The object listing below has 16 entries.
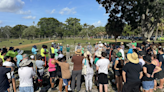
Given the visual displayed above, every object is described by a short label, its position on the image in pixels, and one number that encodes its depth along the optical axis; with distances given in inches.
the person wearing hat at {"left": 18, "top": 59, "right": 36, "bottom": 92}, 130.9
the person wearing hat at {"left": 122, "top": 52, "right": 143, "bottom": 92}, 128.1
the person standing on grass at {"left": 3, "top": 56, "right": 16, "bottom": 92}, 158.3
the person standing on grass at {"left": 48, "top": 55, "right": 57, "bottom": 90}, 183.3
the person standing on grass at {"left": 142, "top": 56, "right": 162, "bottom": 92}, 135.9
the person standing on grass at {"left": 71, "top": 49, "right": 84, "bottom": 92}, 179.8
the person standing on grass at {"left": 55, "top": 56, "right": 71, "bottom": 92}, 169.3
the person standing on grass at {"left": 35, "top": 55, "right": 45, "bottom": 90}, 189.9
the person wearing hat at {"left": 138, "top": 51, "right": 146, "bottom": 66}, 169.3
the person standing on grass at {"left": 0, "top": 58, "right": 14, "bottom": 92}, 130.2
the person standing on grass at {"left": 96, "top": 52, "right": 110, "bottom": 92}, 162.1
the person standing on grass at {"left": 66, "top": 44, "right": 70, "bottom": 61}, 388.5
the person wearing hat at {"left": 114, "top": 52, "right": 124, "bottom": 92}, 168.2
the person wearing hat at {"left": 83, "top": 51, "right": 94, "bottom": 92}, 181.8
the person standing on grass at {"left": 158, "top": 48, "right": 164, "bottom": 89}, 182.9
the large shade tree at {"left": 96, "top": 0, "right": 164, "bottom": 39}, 515.8
